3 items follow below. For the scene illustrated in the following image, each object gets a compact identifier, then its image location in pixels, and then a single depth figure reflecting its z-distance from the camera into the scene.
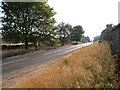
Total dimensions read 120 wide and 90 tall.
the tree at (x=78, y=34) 99.39
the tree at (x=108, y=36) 52.88
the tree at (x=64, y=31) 67.72
